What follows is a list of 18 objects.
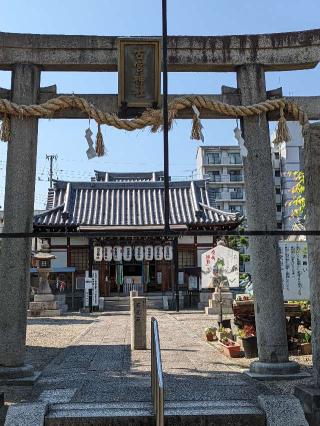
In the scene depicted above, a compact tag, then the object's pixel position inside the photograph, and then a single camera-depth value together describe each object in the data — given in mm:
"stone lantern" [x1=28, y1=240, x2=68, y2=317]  22516
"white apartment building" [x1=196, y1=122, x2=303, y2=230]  61781
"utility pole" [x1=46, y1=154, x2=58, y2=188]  49312
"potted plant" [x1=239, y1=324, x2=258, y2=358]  9086
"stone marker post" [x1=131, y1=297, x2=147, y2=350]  10469
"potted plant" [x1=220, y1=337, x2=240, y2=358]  9312
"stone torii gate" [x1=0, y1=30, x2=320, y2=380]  6395
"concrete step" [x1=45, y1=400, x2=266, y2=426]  3826
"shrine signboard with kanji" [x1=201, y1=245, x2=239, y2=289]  17359
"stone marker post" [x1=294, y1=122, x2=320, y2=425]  4004
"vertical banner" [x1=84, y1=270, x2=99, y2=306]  23641
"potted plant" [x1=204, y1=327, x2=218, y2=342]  11977
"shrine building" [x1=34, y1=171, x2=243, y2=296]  27797
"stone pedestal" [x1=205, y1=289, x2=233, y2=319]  21422
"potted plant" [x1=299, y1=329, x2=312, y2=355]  9273
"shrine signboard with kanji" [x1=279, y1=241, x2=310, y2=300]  7930
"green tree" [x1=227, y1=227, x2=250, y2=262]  35375
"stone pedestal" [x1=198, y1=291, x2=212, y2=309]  25419
